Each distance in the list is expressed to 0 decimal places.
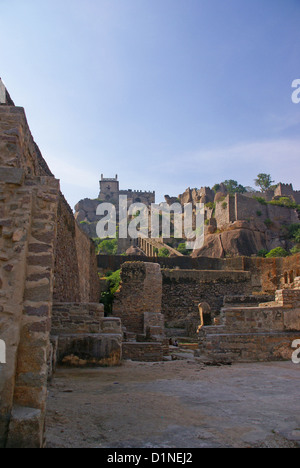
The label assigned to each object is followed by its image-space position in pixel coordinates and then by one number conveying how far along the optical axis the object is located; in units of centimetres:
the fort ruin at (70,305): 299
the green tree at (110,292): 1836
